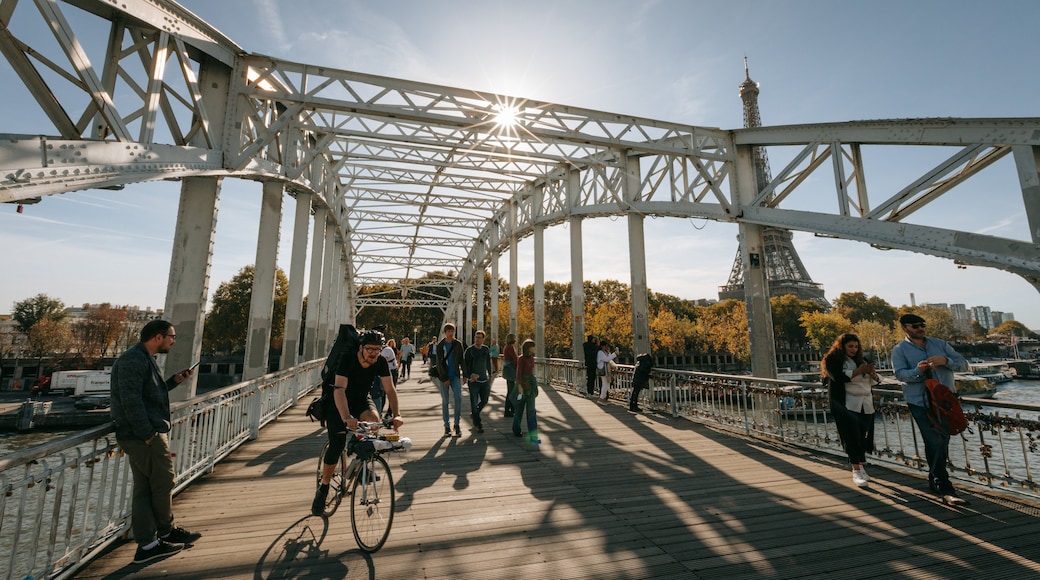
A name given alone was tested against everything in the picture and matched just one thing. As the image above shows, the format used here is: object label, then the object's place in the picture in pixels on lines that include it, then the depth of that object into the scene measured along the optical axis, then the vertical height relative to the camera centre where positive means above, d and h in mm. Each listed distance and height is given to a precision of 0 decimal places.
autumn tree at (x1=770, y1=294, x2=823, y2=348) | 68375 +4713
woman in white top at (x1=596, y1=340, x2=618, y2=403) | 12133 -483
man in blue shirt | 4547 -270
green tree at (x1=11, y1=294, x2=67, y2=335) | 58469 +5160
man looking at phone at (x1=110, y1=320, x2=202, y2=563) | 3434 -708
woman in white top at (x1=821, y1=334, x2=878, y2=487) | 5176 -554
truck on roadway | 35125 -2622
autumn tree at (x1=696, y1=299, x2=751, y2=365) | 47156 +1790
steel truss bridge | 4652 +3600
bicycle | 3660 -1153
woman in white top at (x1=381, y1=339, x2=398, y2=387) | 10816 -125
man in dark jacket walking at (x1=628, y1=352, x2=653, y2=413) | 10438 -632
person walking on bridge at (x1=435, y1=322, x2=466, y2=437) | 7930 -271
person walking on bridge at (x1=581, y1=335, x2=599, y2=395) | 12758 -305
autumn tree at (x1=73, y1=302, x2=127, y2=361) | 58812 +2607
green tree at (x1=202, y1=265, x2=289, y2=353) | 50375 +4305
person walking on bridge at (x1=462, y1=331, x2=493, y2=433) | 8328 -448
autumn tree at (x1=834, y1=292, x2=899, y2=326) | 80562 +7326
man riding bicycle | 4180 -409
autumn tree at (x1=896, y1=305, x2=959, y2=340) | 77619 +5158
